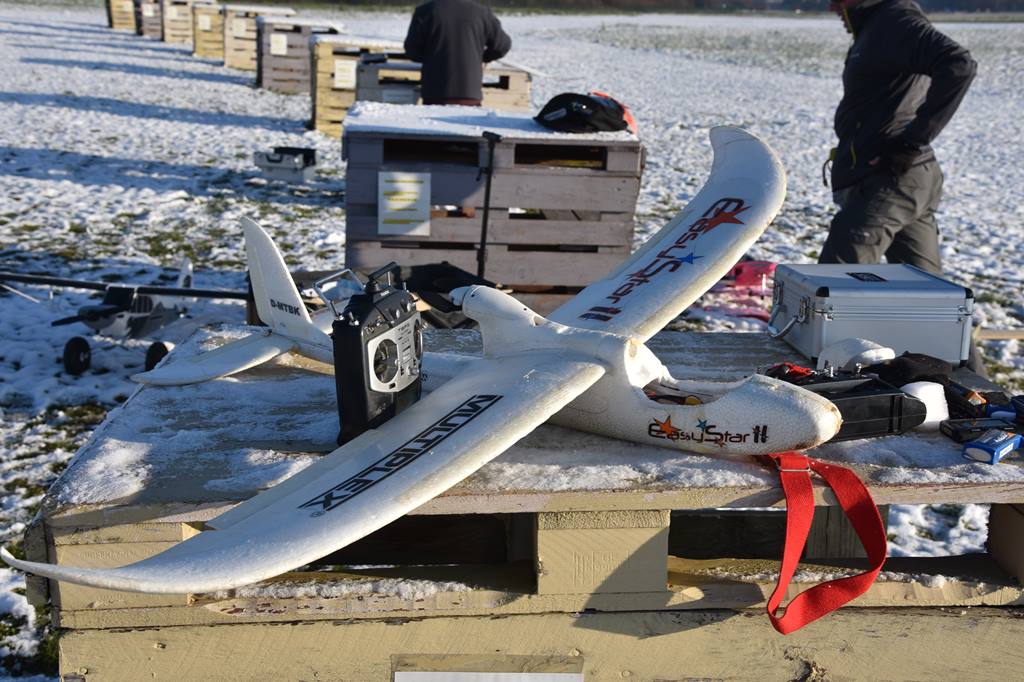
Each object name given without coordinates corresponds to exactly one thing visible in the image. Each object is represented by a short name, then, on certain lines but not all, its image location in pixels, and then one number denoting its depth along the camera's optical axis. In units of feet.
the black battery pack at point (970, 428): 9.36
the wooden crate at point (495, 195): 19.89
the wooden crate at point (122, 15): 120.57
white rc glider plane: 6.79
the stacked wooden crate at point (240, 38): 76.74
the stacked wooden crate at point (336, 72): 46.37
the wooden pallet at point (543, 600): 8.14
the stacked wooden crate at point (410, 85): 36.76
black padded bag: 19.98
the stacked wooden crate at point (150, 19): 109.09
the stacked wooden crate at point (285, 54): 59.67
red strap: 8.14
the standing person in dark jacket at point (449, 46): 29.96
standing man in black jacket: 17.80
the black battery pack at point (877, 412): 9.09
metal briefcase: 11.91
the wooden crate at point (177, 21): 102.42
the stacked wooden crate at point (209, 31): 86.22
